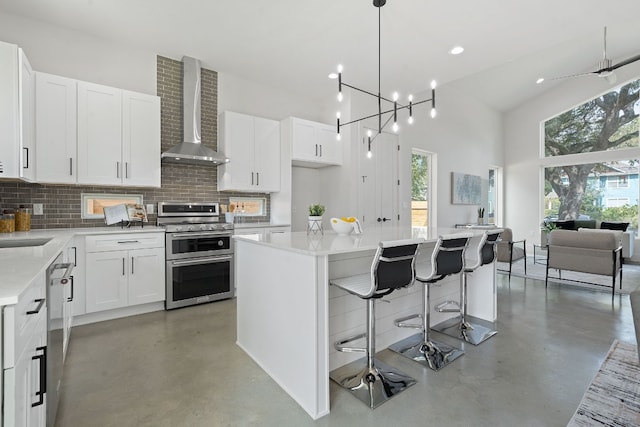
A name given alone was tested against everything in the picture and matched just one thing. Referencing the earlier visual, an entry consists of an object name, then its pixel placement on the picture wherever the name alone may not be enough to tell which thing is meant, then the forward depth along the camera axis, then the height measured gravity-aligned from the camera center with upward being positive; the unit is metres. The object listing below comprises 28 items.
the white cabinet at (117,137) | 3.27 +0.83
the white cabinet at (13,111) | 2.58 +0.85
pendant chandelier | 2.71 +1.20
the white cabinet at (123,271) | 3.07 -0.62
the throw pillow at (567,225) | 7.11 -0.29
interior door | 5.19 +0.52
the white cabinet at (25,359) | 0.87 -0.49
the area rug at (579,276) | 4.49 -1.04
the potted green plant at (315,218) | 2.72 -0.06
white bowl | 2.66 -0.12
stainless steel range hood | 3.97 +1.29
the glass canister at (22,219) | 3.03 -0.08
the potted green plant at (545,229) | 6.62 -0.36
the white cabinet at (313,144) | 4.64 +1.06
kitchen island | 1.78 -0.68
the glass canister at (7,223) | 2.85 -0.11
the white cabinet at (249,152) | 4.26 +0.85
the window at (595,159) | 6.74 +1.25
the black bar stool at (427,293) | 2.29 -0.65
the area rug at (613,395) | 1.70 -1.13
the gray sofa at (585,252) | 4.04 -0.55
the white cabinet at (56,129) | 3.02 +0.82
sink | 2.41 -0.25
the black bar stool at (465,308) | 2.71 -0.91
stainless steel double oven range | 3.53 -0.53
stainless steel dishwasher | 1.46 -0.62
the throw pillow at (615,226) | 6.56 -0.28
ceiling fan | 4.66 +2.19
